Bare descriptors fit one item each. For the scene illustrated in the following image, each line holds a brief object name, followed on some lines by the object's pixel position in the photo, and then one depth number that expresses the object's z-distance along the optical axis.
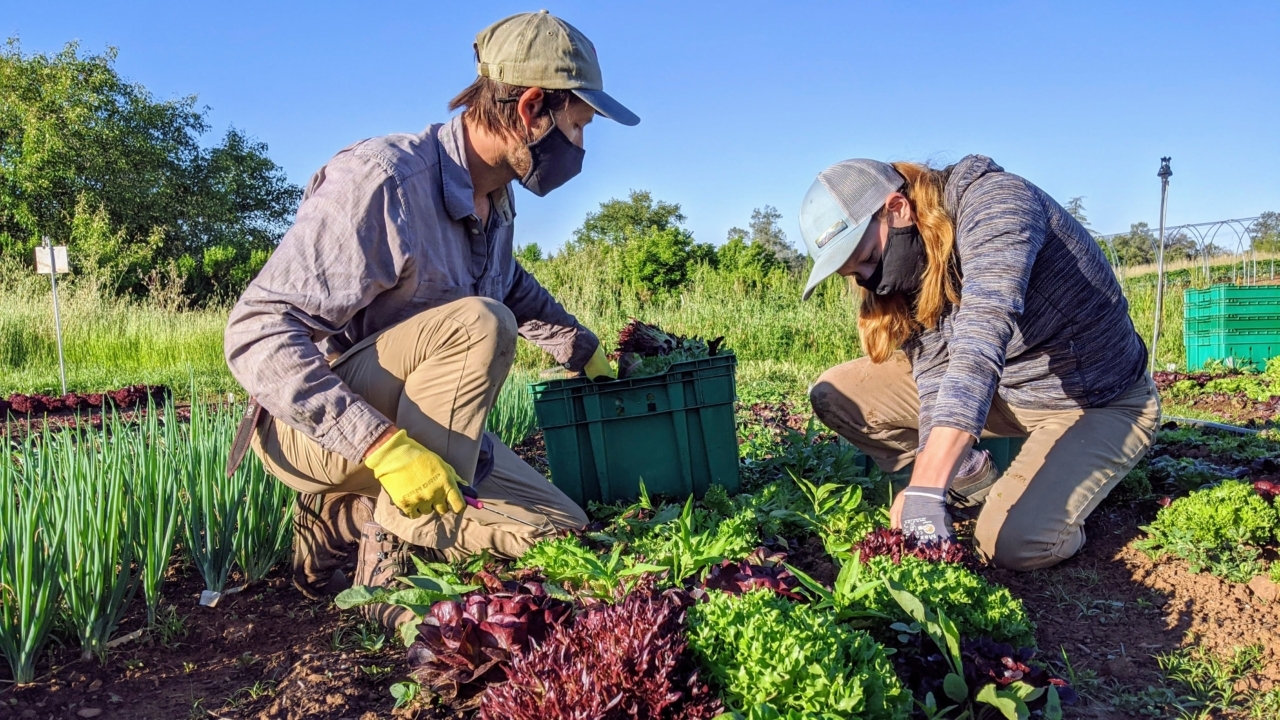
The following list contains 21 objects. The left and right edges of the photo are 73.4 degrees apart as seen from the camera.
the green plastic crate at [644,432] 3.15
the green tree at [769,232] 33.22
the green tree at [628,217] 35.09
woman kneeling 2.23
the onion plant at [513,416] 4.39
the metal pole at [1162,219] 8.29
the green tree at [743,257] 16.20
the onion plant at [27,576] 1.88
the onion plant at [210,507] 2.39
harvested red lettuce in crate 3.23
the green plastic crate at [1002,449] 3.46
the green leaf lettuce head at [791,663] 1.32
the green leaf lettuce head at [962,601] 1.76
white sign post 7.57
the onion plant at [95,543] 2.01
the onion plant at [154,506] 2.17
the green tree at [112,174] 23.38
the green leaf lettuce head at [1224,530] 2.45
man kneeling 2.11
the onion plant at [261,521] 2.53
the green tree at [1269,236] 18.14
